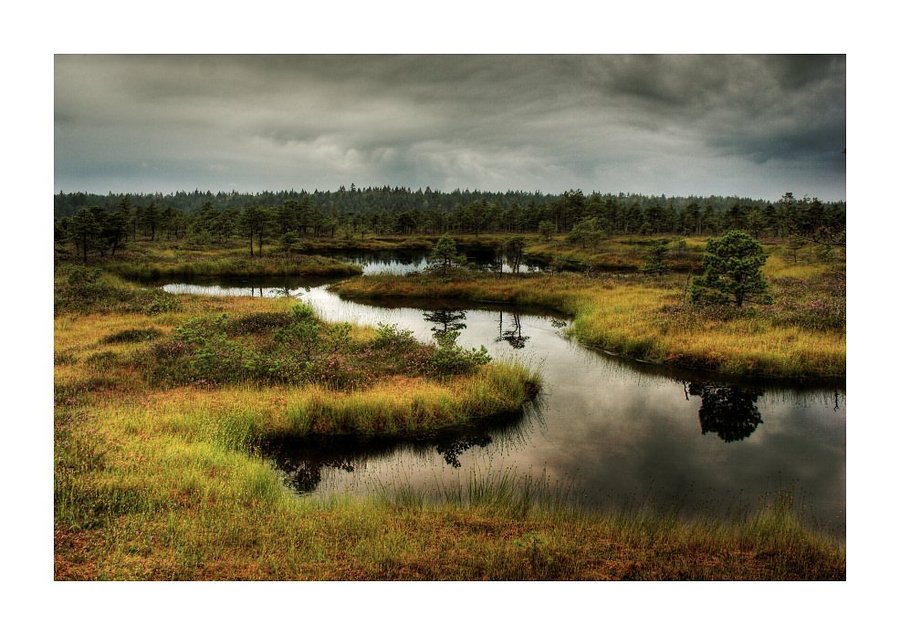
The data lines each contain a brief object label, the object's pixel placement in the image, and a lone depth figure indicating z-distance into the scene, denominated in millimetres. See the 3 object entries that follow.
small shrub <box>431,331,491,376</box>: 20281
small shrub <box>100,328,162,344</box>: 23656
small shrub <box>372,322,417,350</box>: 23734
